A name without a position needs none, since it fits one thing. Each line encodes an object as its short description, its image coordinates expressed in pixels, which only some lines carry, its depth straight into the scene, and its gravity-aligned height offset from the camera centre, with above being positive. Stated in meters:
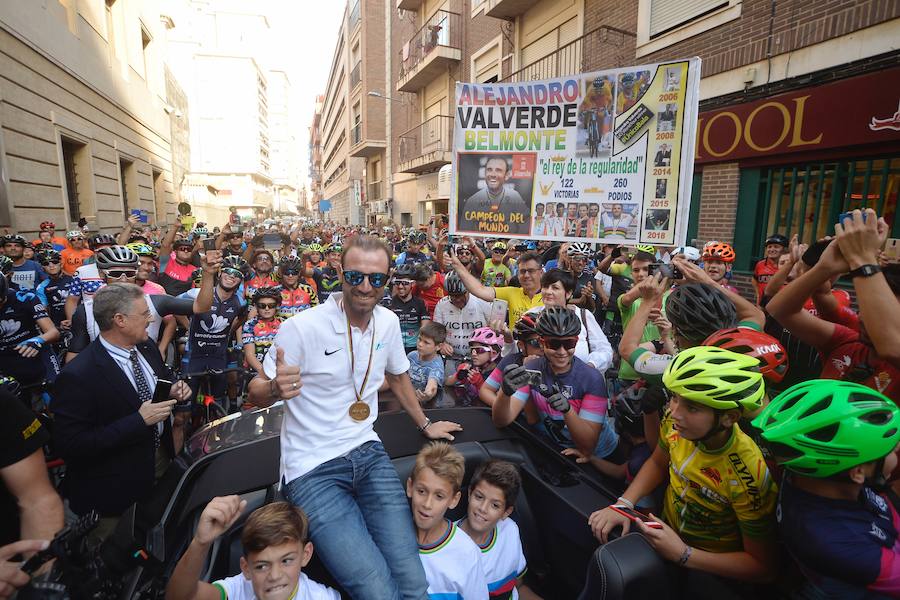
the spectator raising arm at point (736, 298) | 2.90 -0.43
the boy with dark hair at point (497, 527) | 2.35 -1.62
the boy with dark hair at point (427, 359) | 4.43 -1.33
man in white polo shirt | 2.01 -1.08
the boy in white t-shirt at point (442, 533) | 2.16 -1.56
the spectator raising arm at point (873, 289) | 2.01 -0.24
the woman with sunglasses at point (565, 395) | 2.83 -1.08
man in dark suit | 2.49 -1.10
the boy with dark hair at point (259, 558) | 1.63 -1.31
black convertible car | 1.79 -1.40
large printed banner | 4.25 +0.80
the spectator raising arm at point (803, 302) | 2.26 -0.40
